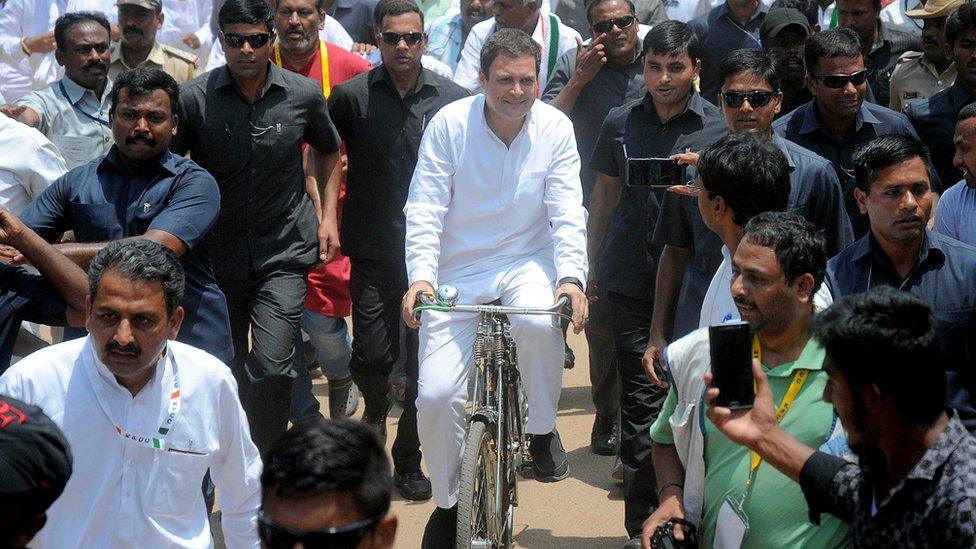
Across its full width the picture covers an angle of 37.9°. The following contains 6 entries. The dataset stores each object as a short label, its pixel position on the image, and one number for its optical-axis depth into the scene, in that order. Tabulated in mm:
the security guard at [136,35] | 8784
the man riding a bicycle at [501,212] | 5945
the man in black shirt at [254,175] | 7020
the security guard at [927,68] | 8305
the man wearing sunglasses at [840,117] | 6781
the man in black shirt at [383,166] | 7648
